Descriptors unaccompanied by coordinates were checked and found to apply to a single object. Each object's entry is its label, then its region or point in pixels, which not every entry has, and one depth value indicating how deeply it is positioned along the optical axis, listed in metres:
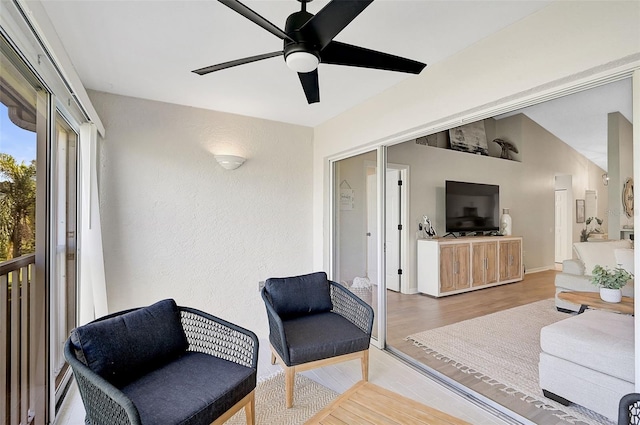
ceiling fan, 1.12
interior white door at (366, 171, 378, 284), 3.22
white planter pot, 2.38
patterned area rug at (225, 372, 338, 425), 1.98
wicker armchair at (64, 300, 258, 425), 1.37
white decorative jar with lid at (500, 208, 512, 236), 5.60
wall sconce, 3.28
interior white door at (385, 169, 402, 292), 4.93
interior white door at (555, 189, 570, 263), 4.02
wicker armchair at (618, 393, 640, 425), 1.22
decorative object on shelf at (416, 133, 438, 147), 4.97
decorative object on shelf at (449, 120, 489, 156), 5.32
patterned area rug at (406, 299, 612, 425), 2.17
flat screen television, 5.16
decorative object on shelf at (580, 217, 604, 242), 2.46
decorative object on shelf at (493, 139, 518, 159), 5.83
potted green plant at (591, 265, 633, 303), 2.29
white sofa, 1.89
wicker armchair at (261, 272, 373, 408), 2.12
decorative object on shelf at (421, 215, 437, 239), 5.07
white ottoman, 1.82
